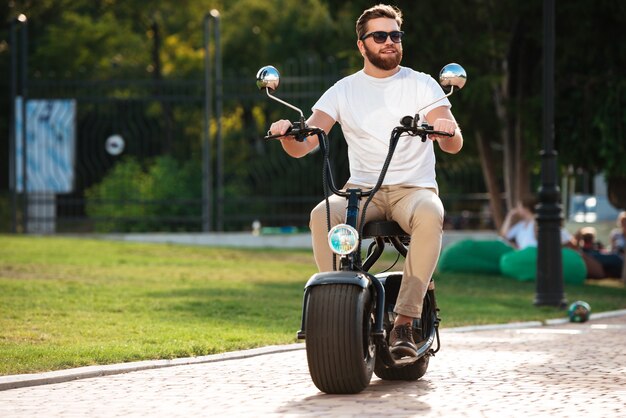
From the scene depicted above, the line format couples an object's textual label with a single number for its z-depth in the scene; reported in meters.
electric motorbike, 7.04
